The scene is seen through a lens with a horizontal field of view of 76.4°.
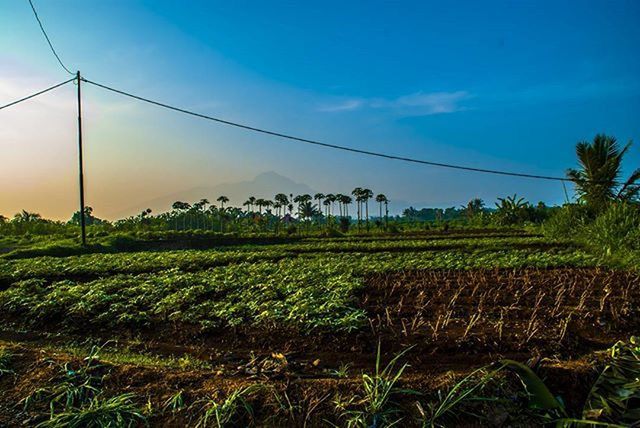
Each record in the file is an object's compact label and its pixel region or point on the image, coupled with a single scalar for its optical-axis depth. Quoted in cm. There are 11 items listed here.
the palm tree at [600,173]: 1808
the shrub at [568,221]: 1828
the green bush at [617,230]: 1066
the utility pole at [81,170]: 1769
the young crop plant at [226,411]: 272
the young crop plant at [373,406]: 263
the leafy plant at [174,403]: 289
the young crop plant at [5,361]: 361
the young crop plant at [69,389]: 310
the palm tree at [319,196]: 6097
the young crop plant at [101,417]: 277
